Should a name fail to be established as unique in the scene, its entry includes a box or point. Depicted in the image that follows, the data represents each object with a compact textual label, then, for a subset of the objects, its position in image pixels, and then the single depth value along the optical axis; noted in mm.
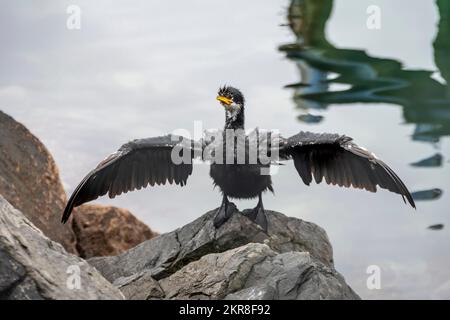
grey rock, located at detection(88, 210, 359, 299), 5738
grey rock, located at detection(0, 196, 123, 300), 4988
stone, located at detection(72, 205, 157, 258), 10500
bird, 7469
